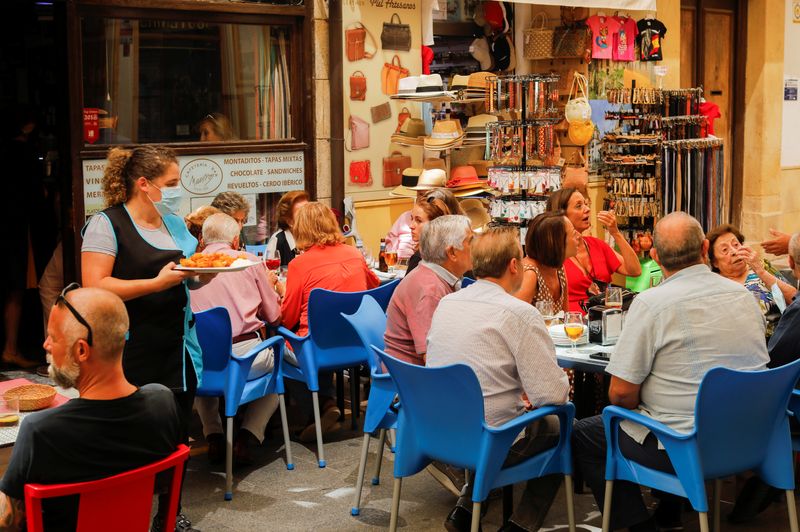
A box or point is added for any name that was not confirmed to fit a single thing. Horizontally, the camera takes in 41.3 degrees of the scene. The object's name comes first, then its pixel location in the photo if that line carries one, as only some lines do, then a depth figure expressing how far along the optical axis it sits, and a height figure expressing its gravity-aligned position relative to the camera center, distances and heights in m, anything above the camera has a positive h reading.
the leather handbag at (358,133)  9.18 +0.25
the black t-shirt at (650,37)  11.38 +1.29
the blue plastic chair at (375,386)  4.82 -1.01
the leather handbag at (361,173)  9.22 -0.10
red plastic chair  2.91 -0.93
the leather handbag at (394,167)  9.45 -0.05
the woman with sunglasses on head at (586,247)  6.73 -0.56
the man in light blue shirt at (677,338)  3.93 -0.67
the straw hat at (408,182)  9.20 -0.18
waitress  4.43 -0.41
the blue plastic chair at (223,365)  5.29 -1.01
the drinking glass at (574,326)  4.84 -0.76
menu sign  8.28 -0.09
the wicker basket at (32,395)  3.72 -0.81
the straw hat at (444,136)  9.19 +0.22
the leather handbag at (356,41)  9.06 +1.03
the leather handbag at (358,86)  9.13 +0.65
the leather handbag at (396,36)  9.30 +1.10
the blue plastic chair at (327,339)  5.81 -0.98
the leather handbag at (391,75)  9.32 +0.76
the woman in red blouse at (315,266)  6.11 -0.60
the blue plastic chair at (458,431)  3.93 -1.03
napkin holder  4.88 -0.76
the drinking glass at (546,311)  5.12 -0.73
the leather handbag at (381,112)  9.32 +0.44
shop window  7.88 +0.65
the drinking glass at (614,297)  4.99 -0.65
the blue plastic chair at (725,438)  3.79 -1.03
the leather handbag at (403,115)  9.50 +0.41
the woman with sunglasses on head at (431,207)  6.72 -0.30
